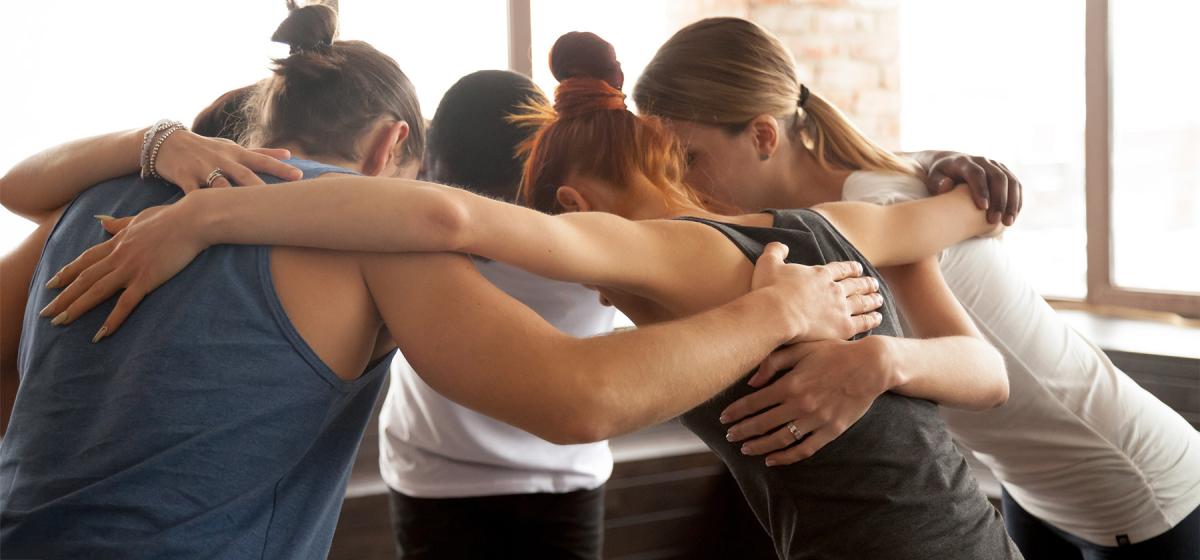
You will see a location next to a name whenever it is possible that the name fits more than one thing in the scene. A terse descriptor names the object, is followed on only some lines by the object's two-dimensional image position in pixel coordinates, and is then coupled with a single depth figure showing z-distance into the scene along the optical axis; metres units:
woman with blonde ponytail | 1.63
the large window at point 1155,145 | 2.87
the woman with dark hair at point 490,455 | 1.80
